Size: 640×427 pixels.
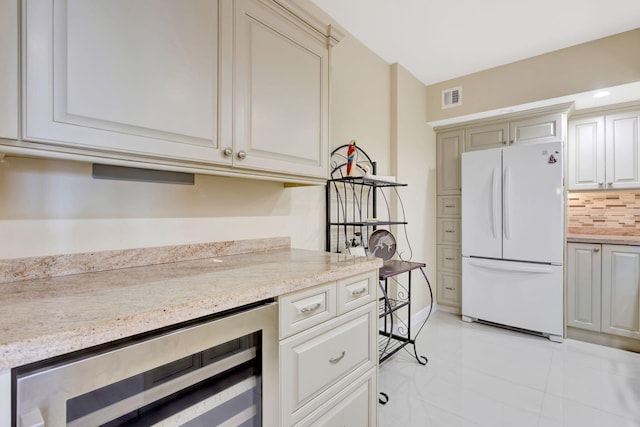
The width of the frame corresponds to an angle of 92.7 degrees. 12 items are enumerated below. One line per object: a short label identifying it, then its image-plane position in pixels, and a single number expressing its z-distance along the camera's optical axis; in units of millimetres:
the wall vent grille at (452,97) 3191
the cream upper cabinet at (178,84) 853
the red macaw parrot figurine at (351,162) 1998
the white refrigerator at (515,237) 2711
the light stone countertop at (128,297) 602
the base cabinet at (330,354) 1062
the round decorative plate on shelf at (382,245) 2203
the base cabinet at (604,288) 2529
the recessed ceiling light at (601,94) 2518
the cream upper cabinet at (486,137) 3156
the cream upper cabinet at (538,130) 2834
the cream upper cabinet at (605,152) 2701
